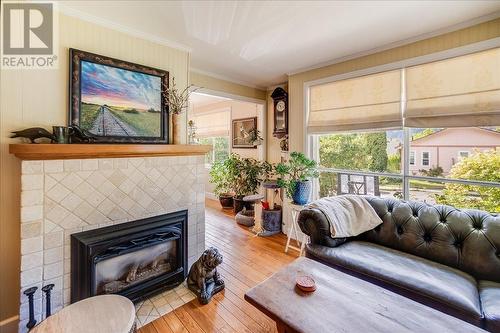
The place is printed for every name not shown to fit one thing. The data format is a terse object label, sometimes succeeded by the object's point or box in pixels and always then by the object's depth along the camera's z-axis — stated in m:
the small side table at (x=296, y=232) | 2.90
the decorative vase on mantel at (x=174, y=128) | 2.46
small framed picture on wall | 4.75
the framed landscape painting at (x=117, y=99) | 1.92
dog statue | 2.11
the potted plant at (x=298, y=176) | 2.90
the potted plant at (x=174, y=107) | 2.44
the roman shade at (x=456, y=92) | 1.99
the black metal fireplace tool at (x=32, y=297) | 1.54
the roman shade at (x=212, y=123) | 5.59
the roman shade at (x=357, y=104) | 2.54
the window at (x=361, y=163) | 2.62
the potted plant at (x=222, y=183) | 5.09
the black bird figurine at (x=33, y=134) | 1.60
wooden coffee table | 1.09
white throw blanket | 2.12
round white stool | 1.25
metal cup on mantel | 1.71
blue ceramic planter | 2.89
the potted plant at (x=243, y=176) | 4.50
